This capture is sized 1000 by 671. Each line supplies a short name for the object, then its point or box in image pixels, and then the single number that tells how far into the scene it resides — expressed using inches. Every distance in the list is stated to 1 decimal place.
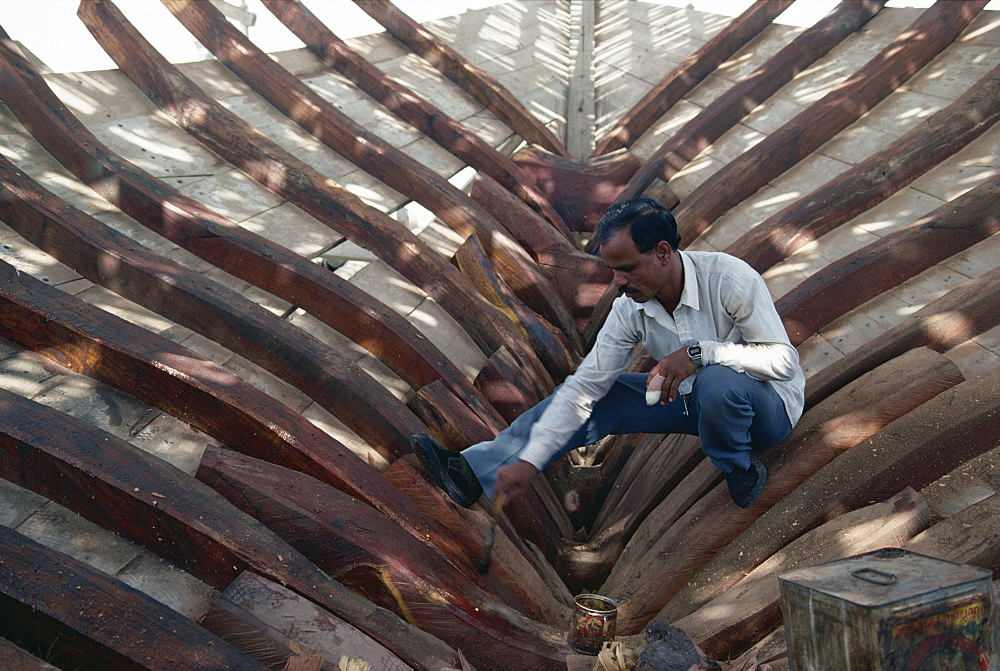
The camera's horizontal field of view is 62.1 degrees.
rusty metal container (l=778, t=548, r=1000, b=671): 67.4
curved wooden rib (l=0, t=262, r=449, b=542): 110.9
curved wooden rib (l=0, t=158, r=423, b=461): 127.3
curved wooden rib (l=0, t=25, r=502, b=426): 144.4
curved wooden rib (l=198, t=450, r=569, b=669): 100.0
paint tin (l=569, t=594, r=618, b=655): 100.2
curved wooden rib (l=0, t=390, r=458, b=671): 92.7
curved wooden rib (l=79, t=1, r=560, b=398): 165.2
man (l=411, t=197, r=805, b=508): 107.0
